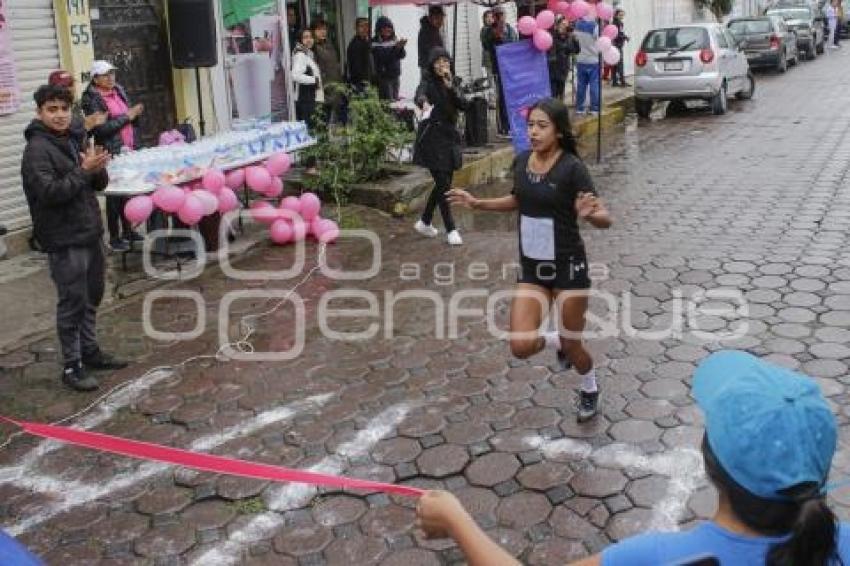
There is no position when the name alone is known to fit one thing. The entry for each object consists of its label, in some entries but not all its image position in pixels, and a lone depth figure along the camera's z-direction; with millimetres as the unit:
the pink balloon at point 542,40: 11594
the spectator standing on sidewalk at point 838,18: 37531
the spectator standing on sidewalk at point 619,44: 20562
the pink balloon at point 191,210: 7758
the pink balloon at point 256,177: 8789
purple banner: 11906
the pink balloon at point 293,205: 9250
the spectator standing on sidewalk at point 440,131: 8844
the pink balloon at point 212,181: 8164
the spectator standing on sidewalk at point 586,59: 16672
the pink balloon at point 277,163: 9141
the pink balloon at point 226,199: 8312
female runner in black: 4820
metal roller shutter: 8812
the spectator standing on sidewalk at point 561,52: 14773
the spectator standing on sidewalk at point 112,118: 8266
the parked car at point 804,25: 30219
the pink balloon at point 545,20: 11750
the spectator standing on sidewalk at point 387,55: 14070
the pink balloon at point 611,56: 12805
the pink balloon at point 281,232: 9098
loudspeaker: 10320
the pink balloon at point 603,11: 12615
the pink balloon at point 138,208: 7523
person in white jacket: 11633
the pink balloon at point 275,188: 9121
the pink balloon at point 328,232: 9164
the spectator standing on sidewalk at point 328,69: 12383
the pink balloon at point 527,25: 11672
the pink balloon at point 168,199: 7688
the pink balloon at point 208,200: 7897
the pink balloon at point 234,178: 8750
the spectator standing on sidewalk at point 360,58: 13586
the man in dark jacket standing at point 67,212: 5547
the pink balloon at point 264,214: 9234
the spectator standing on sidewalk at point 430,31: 13977
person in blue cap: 1604
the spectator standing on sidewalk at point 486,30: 14695
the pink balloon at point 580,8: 12094
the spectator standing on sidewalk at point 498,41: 14523
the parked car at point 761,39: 25547
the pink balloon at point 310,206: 9187
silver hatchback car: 17297
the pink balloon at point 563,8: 12352
